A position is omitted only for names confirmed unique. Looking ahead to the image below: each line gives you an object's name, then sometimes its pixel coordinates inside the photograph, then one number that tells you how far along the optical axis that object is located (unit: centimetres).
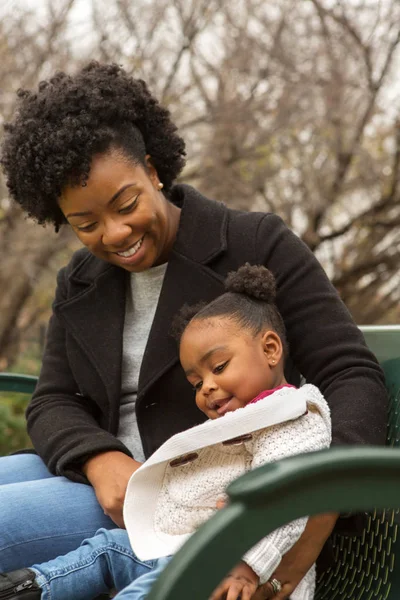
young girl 191
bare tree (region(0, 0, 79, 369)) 495
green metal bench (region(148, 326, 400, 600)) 117
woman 220
